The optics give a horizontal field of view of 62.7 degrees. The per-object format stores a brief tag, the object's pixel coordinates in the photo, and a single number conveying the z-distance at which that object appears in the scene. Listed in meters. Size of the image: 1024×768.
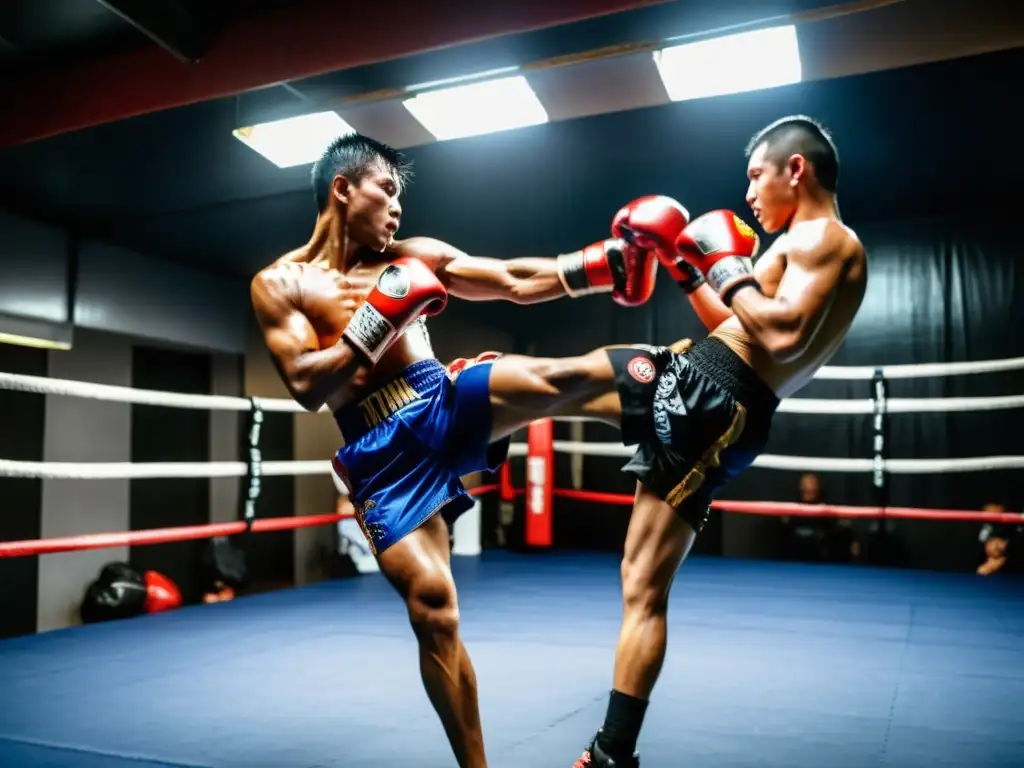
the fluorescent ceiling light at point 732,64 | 3.40
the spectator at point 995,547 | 4.43
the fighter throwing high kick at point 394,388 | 1.44
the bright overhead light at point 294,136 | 4.06
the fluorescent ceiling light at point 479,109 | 3.81
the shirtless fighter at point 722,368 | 1.52
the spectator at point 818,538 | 5.04
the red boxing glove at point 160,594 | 4.77
